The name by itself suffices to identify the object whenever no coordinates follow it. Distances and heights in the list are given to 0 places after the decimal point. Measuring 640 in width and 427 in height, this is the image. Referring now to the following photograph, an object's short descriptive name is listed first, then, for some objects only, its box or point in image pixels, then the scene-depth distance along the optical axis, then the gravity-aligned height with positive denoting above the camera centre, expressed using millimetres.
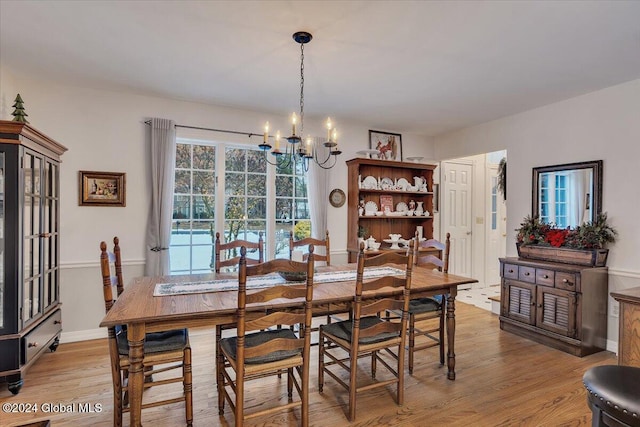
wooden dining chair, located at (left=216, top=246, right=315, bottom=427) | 1865 -781
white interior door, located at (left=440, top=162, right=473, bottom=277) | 5594 +13
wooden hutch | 4727 +231
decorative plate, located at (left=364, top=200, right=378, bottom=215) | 4953 +87
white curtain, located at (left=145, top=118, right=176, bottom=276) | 3713 +167
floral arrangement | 3393 -217
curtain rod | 3768 +963
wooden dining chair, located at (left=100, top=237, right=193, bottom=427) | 2021 -867
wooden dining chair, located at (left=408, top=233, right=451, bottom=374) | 2865 -827
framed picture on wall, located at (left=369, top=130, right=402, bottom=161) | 5027 +1027
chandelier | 2344 +553
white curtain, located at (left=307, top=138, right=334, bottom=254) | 4504 +207
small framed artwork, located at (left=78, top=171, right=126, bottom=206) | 3521 +227
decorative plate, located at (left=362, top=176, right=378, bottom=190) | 4848 +414
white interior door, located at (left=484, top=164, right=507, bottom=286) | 5965 -251
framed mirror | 3543 +229
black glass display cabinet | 2451 -304
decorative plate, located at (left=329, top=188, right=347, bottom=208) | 4723 +195
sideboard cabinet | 3246 -921
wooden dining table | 1839 -563
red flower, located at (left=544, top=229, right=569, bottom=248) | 3623 -252
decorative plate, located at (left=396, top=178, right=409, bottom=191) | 5080 +425
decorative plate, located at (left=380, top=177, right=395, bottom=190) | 4934 +409
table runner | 2377 -550
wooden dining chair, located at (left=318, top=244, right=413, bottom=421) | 2189 -828
